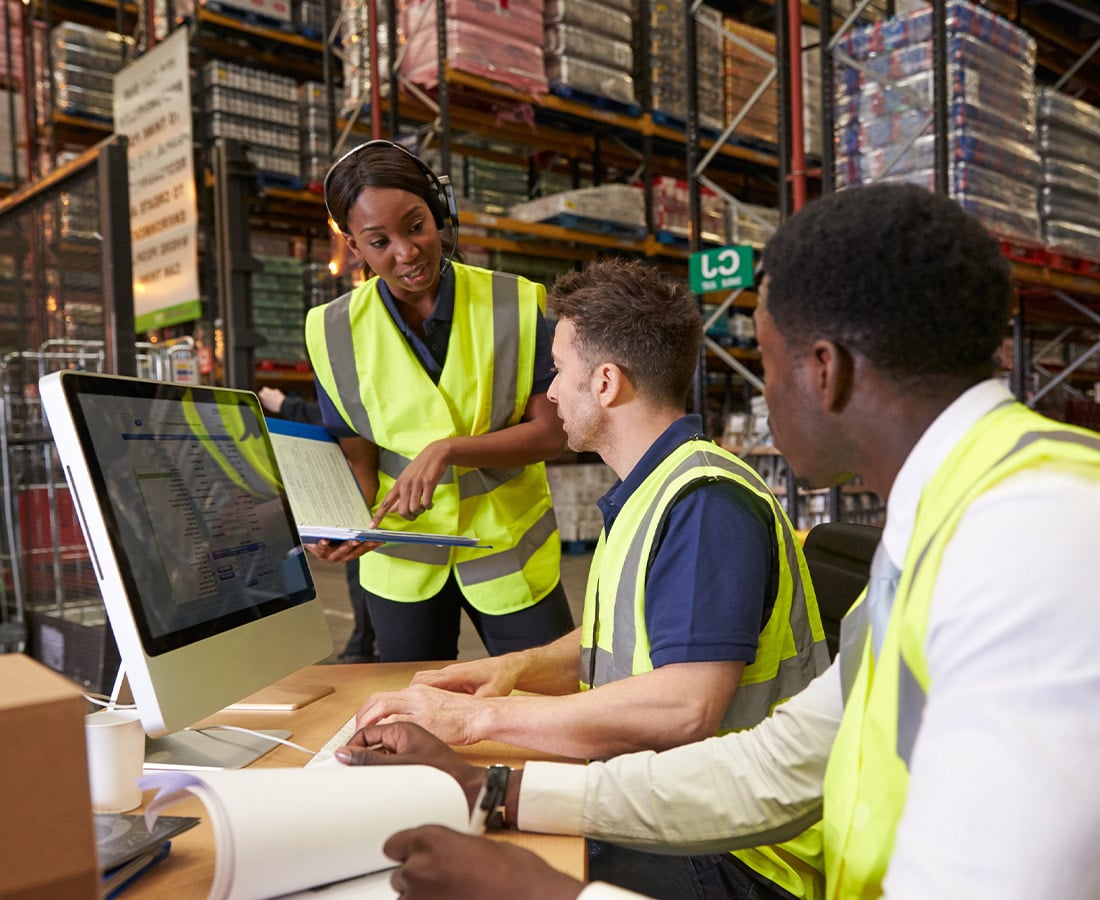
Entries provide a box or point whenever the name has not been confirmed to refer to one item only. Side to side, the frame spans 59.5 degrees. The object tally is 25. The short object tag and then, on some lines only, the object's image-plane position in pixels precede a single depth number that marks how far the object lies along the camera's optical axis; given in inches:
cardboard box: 22.2
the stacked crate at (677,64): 249.3
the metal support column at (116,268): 115.5
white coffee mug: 44.0
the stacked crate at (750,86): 252.7
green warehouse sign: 163.0
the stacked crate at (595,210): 224.5
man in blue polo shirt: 47.6
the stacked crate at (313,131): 258.1
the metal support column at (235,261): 139.4
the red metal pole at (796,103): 165.6
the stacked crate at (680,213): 261.0
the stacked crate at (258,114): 241.0
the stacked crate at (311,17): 260.4
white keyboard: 50.5
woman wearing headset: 80.3
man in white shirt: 24.4
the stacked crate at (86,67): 254.8
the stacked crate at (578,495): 289.9
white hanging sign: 173.6
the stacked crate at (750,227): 265.5
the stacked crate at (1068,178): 199.8
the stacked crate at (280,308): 254.8
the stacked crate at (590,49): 222.7
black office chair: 65.9
